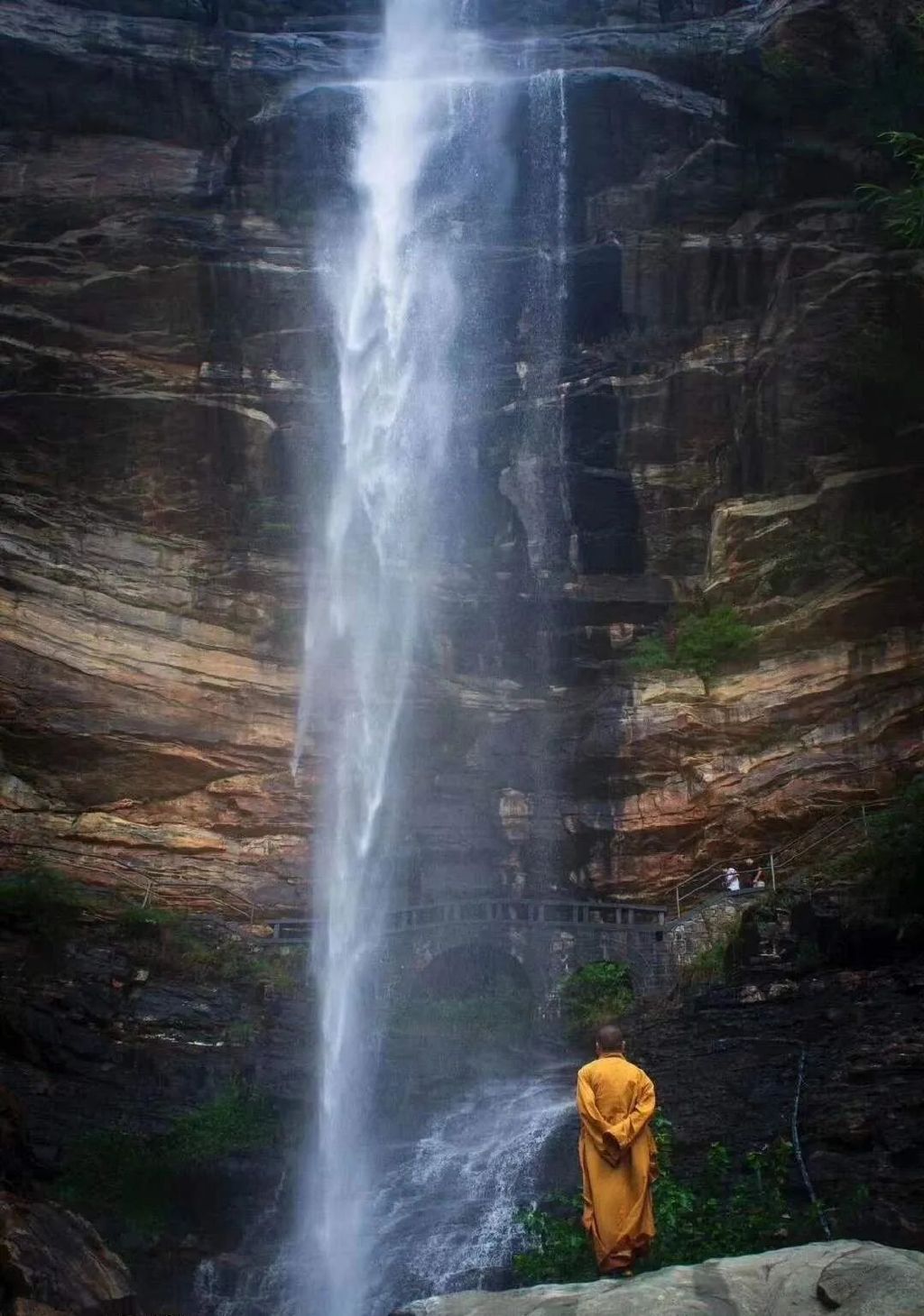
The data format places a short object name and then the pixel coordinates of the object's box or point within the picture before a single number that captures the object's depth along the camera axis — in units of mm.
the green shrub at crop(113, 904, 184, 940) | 17359
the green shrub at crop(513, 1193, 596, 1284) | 8188
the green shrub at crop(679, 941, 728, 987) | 15797
